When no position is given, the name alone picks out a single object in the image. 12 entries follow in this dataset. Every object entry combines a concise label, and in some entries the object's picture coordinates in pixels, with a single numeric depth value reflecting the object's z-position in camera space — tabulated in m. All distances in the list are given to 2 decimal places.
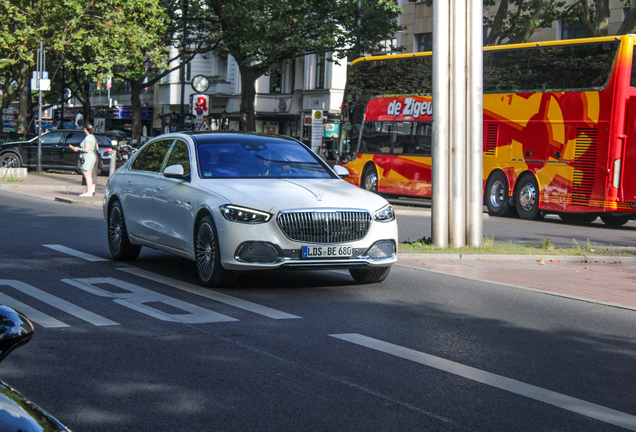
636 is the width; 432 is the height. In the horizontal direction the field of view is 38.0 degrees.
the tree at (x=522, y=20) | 27.94
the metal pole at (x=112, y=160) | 25.55
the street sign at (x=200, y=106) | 27.33
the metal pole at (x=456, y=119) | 13.09
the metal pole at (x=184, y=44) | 35.16
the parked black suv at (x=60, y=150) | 33.72
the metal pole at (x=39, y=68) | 28.17
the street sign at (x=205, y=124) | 28.21
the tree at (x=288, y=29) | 33.78
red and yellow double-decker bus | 20.86
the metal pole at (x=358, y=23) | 31.00
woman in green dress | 22.62
